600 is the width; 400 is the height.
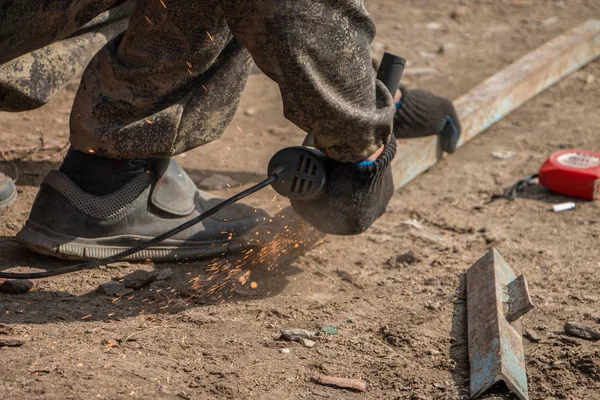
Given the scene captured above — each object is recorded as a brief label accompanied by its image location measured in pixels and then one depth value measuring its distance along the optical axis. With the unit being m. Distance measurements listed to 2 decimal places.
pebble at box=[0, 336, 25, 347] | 4.13
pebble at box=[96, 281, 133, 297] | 4.90
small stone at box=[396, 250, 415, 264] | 5.64
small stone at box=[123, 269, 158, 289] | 5.02
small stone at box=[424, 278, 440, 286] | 5.29
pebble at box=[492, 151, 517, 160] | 7.65
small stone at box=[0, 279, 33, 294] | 4.78
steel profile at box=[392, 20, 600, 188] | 6.98
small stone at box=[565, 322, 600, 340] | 4.55
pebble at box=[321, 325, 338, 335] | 4.65
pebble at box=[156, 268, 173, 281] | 5.13
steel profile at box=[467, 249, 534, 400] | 4.02
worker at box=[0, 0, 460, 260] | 3.95
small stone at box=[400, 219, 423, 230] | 6.21
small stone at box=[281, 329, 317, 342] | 4.56
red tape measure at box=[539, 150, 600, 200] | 6.51
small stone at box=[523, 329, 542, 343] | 4.59
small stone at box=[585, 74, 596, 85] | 9.48
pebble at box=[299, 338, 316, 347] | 4.51
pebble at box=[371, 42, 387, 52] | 10.15
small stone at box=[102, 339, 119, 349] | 4.26
